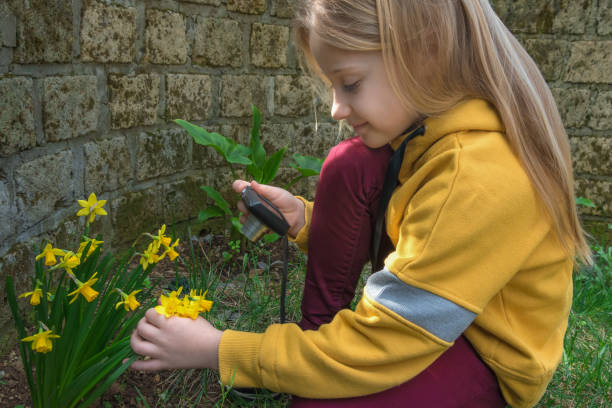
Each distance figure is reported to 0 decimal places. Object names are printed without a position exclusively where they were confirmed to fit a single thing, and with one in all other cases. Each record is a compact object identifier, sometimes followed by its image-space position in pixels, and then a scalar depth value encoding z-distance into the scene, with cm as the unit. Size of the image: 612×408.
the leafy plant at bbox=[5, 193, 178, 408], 116
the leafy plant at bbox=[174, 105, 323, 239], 237
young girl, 106
